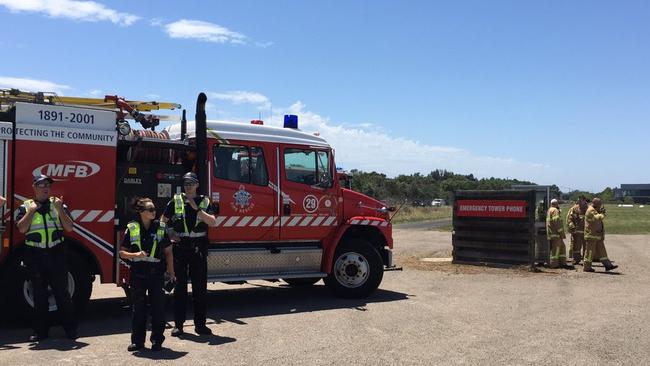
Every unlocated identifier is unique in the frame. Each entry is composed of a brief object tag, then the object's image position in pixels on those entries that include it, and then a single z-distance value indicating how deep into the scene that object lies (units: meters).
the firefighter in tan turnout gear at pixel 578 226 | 15.80
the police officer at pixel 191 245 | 7.35
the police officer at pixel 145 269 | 6.60
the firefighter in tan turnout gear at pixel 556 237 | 14.96
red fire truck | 7.50
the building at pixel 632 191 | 171.75
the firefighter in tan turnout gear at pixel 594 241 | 14.46
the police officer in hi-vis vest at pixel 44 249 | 6.88
